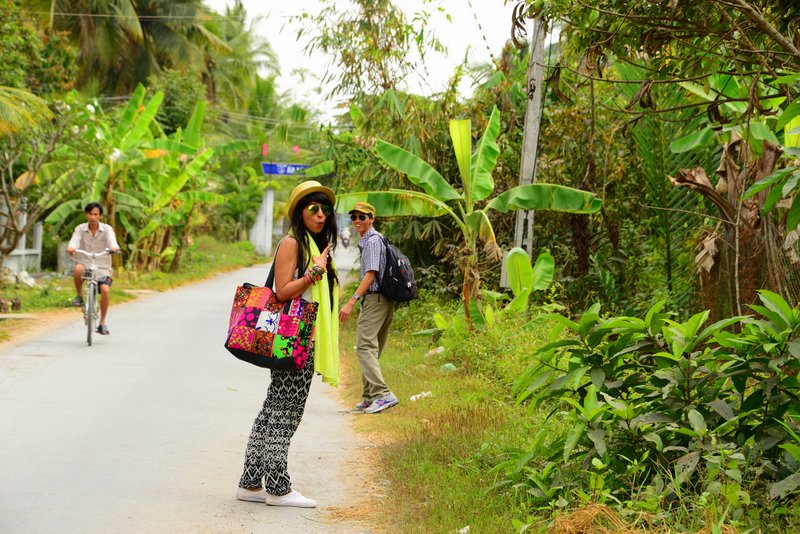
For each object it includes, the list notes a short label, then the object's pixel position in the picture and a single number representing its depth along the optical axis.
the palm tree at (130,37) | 37.84
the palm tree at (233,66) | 47.59
